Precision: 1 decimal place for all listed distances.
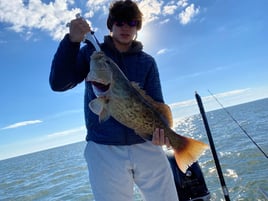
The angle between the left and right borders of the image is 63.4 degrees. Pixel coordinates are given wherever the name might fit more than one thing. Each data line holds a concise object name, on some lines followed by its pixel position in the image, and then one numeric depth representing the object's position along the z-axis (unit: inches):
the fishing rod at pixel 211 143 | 132.8
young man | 83.5
